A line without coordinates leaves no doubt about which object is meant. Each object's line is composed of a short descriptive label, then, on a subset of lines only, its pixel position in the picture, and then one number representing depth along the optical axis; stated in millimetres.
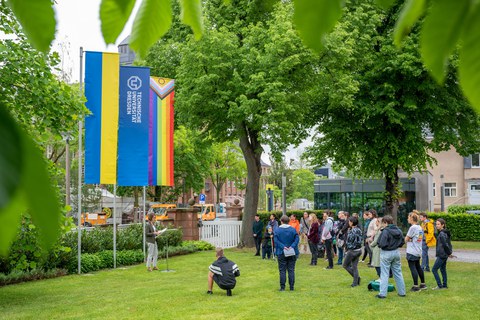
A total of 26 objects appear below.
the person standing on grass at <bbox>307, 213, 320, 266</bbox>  18156
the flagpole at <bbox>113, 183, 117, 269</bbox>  17991
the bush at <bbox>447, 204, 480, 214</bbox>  37844
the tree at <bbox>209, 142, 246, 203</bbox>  60809
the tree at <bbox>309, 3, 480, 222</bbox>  22172
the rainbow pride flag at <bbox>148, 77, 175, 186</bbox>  17922
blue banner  16969
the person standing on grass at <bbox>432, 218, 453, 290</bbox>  12398
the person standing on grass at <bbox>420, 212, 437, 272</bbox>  15628
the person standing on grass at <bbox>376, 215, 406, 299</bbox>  11422
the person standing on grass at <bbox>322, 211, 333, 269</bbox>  17625
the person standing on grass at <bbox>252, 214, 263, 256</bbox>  21906
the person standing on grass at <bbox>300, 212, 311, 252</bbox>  20828
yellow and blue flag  15984
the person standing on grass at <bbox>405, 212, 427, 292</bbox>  12015
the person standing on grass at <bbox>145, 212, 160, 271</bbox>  16781
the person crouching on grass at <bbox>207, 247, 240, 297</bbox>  12648
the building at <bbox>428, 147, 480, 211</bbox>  54197
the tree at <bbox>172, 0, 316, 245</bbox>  20938
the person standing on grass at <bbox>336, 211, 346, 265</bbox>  16297
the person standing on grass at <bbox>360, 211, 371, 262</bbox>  18405
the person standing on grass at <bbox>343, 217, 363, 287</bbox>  13109
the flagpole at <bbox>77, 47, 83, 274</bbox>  16031
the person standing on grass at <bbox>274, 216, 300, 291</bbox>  12562
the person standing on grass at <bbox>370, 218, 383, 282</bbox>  13180
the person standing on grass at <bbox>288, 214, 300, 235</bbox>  19756
